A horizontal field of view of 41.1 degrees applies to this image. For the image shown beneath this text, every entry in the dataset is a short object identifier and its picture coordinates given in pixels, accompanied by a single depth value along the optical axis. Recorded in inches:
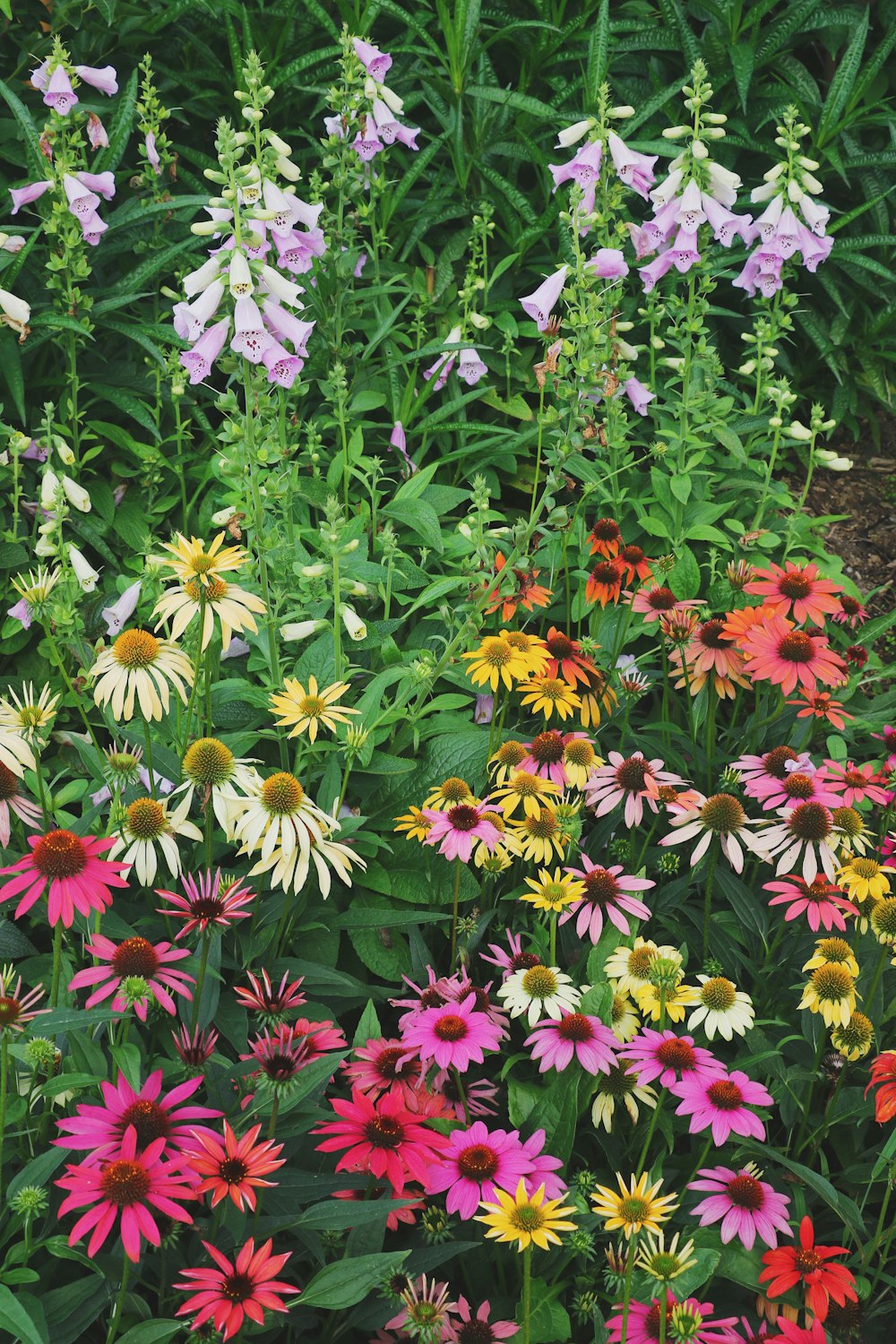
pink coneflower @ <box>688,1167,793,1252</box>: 68.5
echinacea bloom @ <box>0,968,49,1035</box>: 57.5
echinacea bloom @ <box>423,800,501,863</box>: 77.7
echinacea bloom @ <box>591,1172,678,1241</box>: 58.1
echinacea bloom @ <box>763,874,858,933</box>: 80.4
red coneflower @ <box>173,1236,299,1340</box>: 53.1
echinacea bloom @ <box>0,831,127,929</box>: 60.1
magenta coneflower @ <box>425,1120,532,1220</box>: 63.6
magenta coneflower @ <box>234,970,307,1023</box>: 65.2
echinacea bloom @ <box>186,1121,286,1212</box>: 55.1
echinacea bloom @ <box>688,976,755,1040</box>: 74.8
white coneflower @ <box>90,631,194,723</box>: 74.1
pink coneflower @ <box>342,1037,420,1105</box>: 72.1
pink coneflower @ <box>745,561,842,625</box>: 99.7
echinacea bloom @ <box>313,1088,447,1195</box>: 62.4
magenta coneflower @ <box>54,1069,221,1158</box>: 55.5
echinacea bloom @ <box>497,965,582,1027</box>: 74.2
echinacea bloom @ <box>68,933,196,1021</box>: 61.1
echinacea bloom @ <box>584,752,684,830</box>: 89.6
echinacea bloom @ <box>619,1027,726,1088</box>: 70.1
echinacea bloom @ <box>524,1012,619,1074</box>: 71.2
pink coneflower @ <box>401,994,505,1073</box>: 68.9
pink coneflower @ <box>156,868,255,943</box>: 64.9
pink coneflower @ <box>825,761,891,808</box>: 88.1
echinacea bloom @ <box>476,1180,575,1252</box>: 55.9
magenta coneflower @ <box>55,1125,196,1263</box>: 51.1
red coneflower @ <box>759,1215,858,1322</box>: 67.4
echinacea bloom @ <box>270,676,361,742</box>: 80.0
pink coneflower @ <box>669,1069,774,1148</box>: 68.8
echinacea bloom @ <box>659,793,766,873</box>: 84.2
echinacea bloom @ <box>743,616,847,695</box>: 93.5
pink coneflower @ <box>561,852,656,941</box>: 81.7
